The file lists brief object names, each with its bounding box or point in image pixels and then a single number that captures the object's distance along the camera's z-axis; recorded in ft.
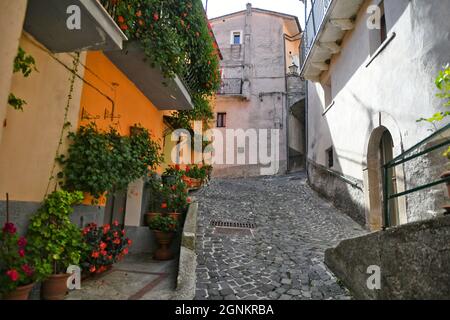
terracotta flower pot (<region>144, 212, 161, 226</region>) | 20.03
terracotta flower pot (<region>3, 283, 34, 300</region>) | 8.73
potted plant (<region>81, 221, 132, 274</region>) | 12.99
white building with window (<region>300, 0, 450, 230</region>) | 16.74
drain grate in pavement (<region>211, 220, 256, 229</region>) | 24.09
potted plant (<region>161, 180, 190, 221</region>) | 20.49
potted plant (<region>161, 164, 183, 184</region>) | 24.31
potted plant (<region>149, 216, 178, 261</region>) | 18.28
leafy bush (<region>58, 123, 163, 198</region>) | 12.88
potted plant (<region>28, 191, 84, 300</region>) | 10.77
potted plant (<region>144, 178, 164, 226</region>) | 21.62
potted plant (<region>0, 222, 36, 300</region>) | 8.47
